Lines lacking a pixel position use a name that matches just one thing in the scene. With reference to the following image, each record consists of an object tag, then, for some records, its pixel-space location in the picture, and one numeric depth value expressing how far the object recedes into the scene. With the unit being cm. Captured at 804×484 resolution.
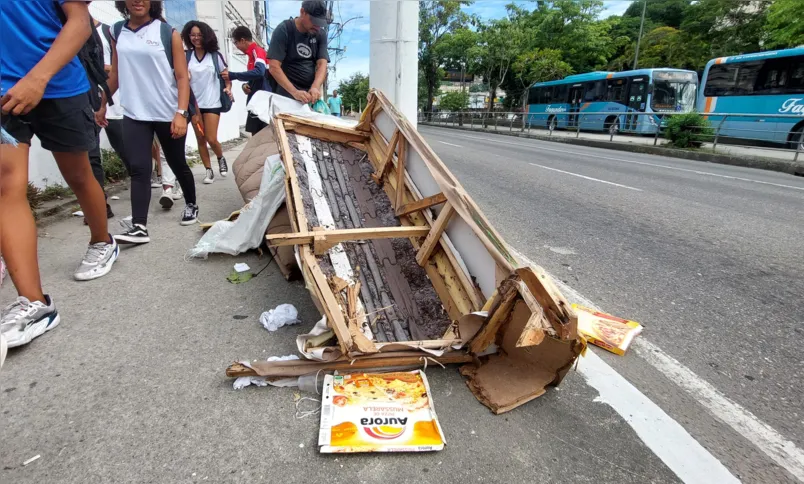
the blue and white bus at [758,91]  1411
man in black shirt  431
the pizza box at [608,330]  241
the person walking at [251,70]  516
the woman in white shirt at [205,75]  535
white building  484
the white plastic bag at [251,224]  340
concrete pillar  527
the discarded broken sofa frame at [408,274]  191
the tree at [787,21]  1805
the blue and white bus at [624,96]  1981
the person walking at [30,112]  218
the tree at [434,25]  3581
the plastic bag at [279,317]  246
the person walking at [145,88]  352
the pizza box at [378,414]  164
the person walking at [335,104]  1670
